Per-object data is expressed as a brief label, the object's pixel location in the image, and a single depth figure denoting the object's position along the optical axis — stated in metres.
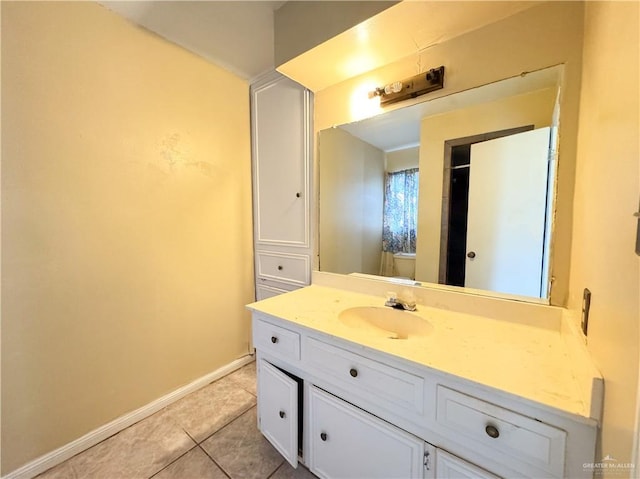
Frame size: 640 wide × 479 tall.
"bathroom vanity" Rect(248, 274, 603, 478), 0.62
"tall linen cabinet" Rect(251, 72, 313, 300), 1.72
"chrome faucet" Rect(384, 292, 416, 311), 1.22
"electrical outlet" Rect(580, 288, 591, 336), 0.72
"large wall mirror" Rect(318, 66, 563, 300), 1.03
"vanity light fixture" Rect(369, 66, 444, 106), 1.16
